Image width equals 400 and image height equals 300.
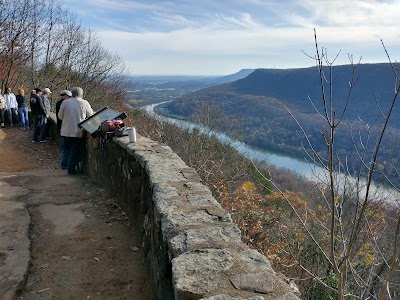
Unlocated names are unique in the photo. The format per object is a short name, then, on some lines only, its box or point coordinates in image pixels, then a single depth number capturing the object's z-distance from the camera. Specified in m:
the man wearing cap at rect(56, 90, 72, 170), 6.38
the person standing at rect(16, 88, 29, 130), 10.76
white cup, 4.48
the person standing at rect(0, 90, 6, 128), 10.64
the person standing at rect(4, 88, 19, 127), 10.97
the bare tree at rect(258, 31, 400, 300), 1.92
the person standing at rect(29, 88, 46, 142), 8.73
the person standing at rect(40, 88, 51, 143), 8.69
